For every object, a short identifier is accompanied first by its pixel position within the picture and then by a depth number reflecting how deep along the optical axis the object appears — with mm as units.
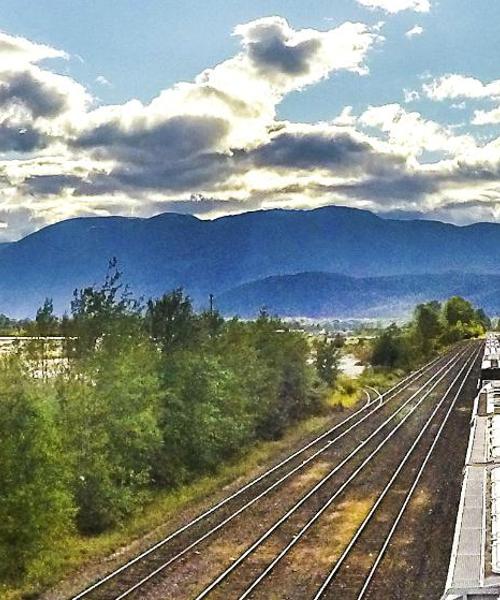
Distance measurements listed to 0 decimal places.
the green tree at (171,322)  42531
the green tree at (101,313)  36312
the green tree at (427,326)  127312
